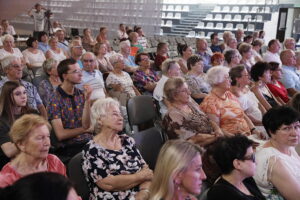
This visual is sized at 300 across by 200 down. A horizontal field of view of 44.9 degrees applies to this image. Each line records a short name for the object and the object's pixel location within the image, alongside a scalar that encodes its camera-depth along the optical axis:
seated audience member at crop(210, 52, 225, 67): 5.33
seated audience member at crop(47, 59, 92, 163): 2.80
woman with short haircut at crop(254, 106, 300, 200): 1.99
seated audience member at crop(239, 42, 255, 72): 5.97
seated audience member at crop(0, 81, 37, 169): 2.48
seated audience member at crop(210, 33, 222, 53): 7.56
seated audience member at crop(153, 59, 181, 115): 3.97
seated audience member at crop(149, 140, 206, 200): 1.56
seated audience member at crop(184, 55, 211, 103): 4.37
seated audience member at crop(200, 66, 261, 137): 3.22
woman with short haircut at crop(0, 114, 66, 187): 1.86
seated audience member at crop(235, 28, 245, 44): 8.63
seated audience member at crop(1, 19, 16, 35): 9.05
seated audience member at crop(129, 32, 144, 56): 7.28
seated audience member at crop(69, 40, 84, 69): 5.13
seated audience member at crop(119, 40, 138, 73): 5.64
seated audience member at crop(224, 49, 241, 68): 5.22
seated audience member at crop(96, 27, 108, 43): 7.83
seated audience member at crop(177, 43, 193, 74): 5.53
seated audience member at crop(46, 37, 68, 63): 6.07
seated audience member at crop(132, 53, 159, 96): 4.64
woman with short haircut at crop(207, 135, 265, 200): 1.81
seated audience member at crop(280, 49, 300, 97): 5.06
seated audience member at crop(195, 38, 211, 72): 6.42
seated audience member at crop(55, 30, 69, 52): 7.11
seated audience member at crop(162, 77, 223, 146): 2.80
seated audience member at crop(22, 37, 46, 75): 5.93
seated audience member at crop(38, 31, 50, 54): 6.58
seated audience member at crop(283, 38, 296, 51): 7.04
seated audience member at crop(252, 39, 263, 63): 7.33
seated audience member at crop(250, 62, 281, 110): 3.89
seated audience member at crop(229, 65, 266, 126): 3.63
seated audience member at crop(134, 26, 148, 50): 8.39
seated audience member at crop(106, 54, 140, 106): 4.26
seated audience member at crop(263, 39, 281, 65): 6.56
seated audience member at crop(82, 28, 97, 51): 7.64
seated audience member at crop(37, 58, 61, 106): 3.61
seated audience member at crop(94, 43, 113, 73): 5.49
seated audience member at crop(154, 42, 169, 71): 5.56
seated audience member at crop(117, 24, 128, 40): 9.76
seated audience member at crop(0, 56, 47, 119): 3.29
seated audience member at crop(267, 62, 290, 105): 4.32
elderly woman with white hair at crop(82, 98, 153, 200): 2.04
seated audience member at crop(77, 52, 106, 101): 4.00
